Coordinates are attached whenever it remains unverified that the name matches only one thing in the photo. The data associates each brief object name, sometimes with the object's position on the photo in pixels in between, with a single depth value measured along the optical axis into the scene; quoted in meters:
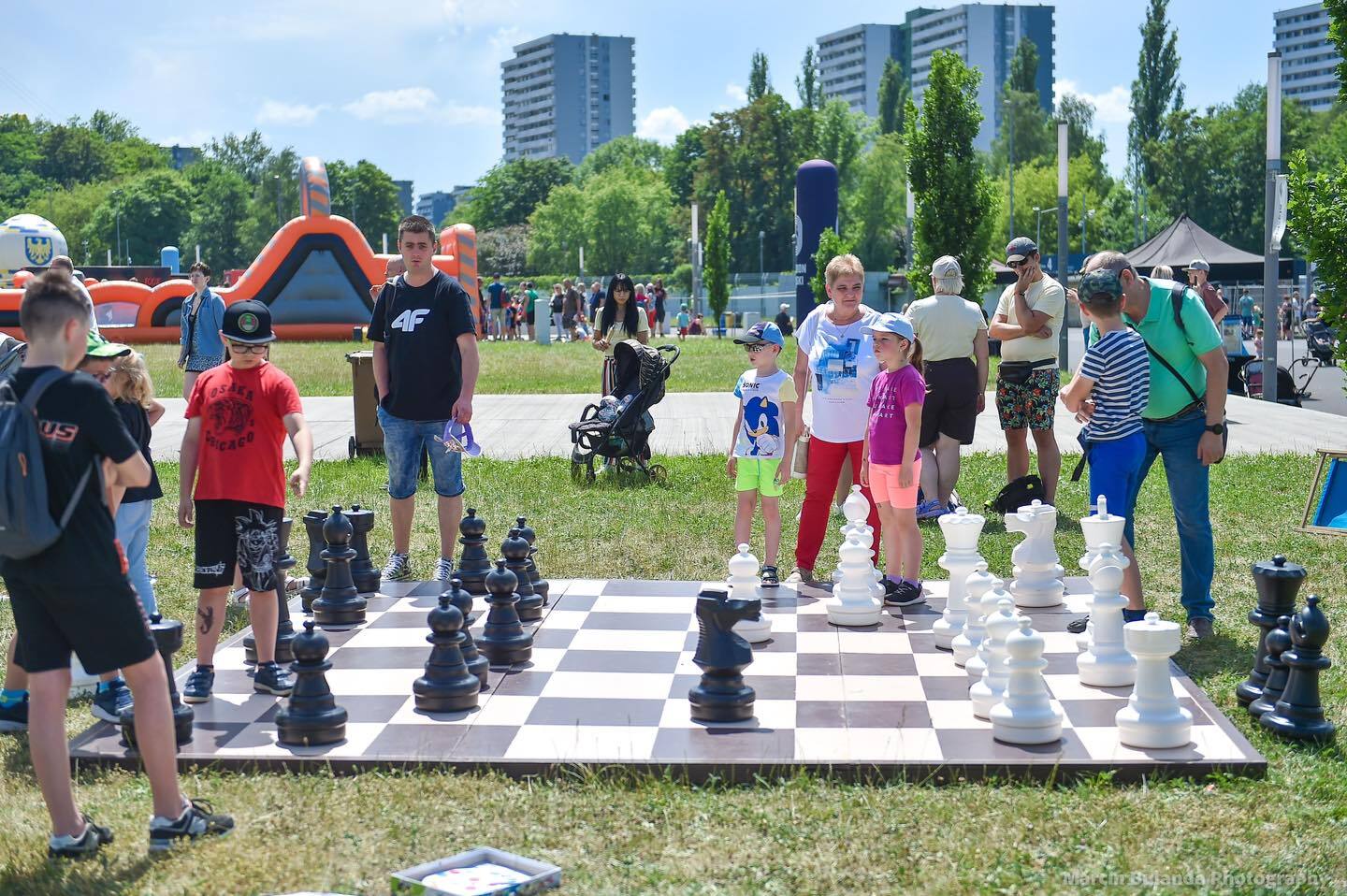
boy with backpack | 3.72
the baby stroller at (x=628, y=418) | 11.07
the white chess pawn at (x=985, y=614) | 5.23
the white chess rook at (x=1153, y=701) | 4.56
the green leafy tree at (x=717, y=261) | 45.03
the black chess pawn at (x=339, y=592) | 6.37
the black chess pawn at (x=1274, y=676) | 4.94
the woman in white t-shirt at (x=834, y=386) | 7.17
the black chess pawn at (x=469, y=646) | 5.28
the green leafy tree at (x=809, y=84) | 110.25
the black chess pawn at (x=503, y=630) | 5.76
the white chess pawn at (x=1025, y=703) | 4.62
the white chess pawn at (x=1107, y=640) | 5.34
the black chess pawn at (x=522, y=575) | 6.38
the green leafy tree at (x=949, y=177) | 19.77
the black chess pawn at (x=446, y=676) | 5.09
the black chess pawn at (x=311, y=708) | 4.74
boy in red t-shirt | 5.25
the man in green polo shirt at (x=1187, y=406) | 6.16
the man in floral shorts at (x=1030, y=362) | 8.95
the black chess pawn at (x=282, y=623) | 5.84
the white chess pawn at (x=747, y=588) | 6.00
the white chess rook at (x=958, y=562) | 5.97
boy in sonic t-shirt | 7.16
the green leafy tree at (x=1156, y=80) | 81.75
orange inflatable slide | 34.16
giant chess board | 4.52
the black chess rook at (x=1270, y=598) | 5.24
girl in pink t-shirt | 6.62
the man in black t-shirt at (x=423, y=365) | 7.38
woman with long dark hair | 11.48
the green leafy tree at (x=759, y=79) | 103.12
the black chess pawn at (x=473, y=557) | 7.06
